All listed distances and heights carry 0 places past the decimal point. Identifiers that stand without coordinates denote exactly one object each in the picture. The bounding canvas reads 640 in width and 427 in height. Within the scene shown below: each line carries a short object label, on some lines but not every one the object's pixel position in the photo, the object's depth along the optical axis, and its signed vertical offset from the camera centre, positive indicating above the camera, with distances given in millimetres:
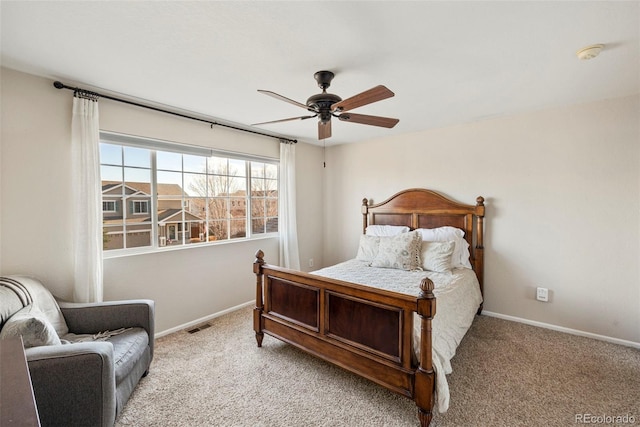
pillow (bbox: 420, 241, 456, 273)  2995 -568
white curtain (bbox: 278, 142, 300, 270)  4062 -81
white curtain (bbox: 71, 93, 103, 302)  2275 +65
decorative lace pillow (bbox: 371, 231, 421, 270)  3080 -537
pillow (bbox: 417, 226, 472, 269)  3229 -411
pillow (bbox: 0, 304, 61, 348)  1456 -643
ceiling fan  1805 +714
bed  1690 -849
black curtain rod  2241 +1000
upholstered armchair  1384 -841
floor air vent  2977 -1327
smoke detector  1751 +980
